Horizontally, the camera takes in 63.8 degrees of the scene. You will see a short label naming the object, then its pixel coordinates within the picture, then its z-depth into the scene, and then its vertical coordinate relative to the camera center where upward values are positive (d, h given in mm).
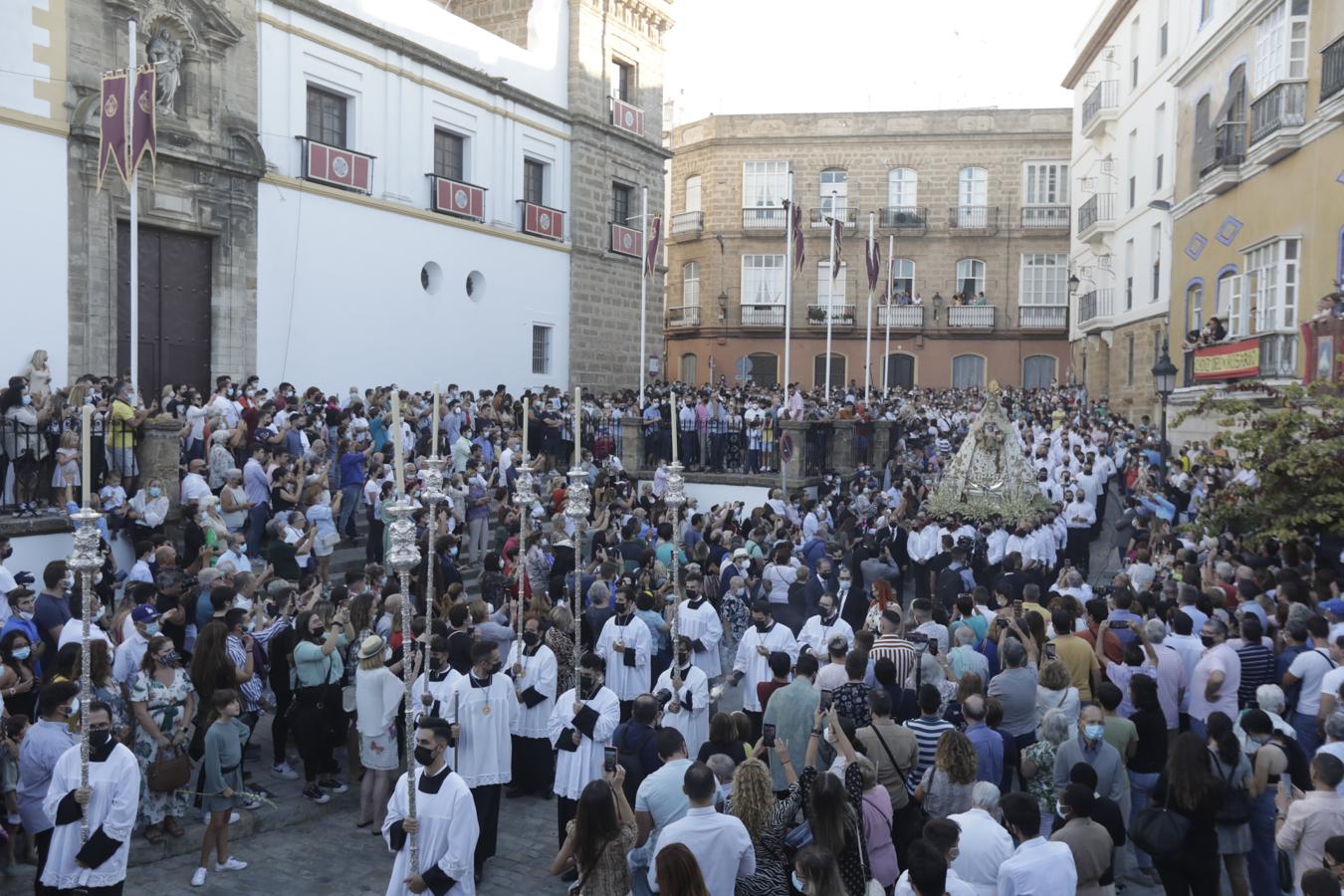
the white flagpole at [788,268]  23175 +3122
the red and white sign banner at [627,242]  29109 +4419
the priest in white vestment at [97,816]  6020 -2385
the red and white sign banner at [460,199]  23578 +4500
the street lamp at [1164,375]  18734 +702
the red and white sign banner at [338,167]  20344 +4475
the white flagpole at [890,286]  34728 +4114
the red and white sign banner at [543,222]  26141 +4451
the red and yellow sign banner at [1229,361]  19969 +1075
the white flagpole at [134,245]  14570 +2166
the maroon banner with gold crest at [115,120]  15219 +3868
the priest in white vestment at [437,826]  5898 -2358
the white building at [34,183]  15555 +3063
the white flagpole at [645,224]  25172 +4554
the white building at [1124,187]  29312 +6872
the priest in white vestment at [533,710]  8805 -2582
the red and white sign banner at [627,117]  28742 +7734
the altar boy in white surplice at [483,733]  7926 -2458
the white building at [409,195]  20203 +4293
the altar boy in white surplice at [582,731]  7621 -2323
